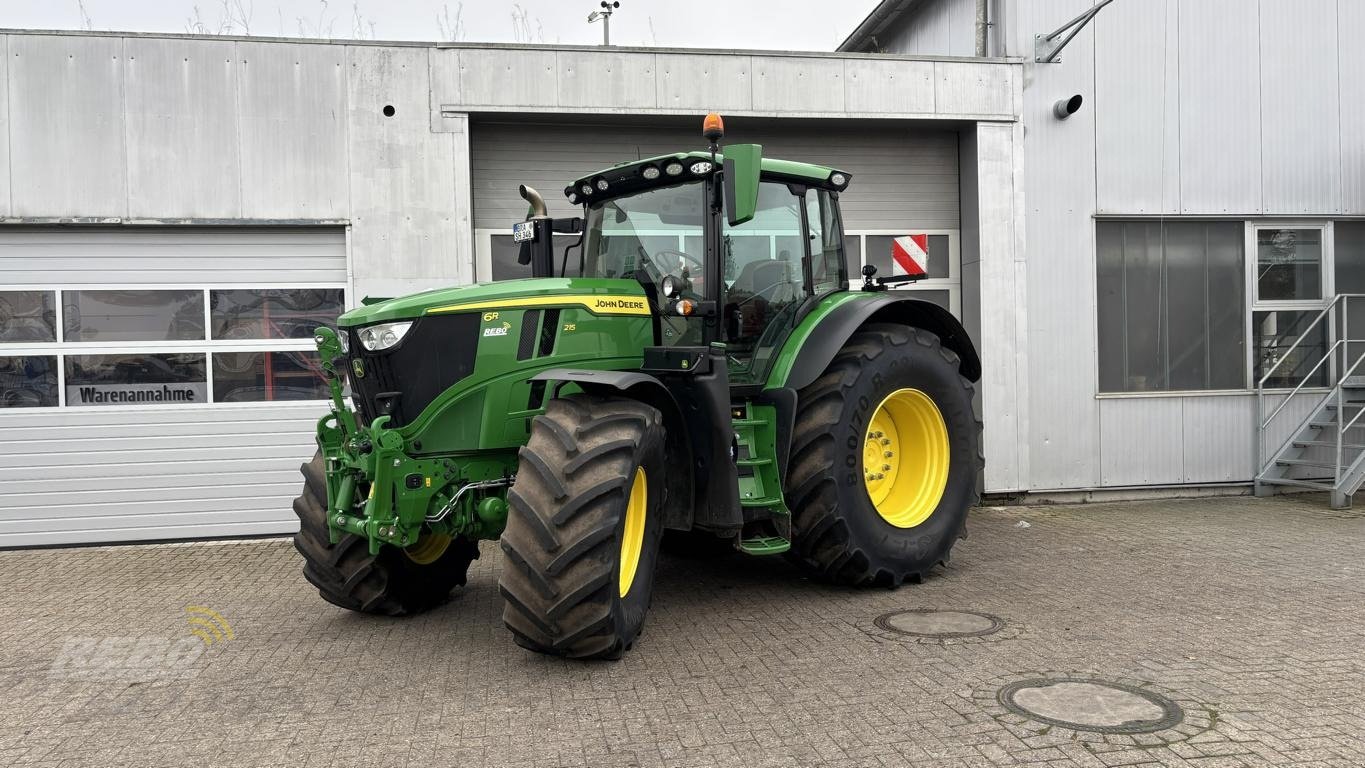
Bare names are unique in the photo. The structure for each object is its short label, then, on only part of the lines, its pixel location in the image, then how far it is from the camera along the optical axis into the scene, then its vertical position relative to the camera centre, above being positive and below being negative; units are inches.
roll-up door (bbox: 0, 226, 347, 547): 320.2 -3.8
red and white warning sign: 374.9 +35.8
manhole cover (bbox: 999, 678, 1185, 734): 148.3 -56.0
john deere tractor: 173.3 -12.2
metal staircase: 380.5 -25.5
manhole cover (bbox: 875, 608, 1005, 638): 200.2 -56.7
